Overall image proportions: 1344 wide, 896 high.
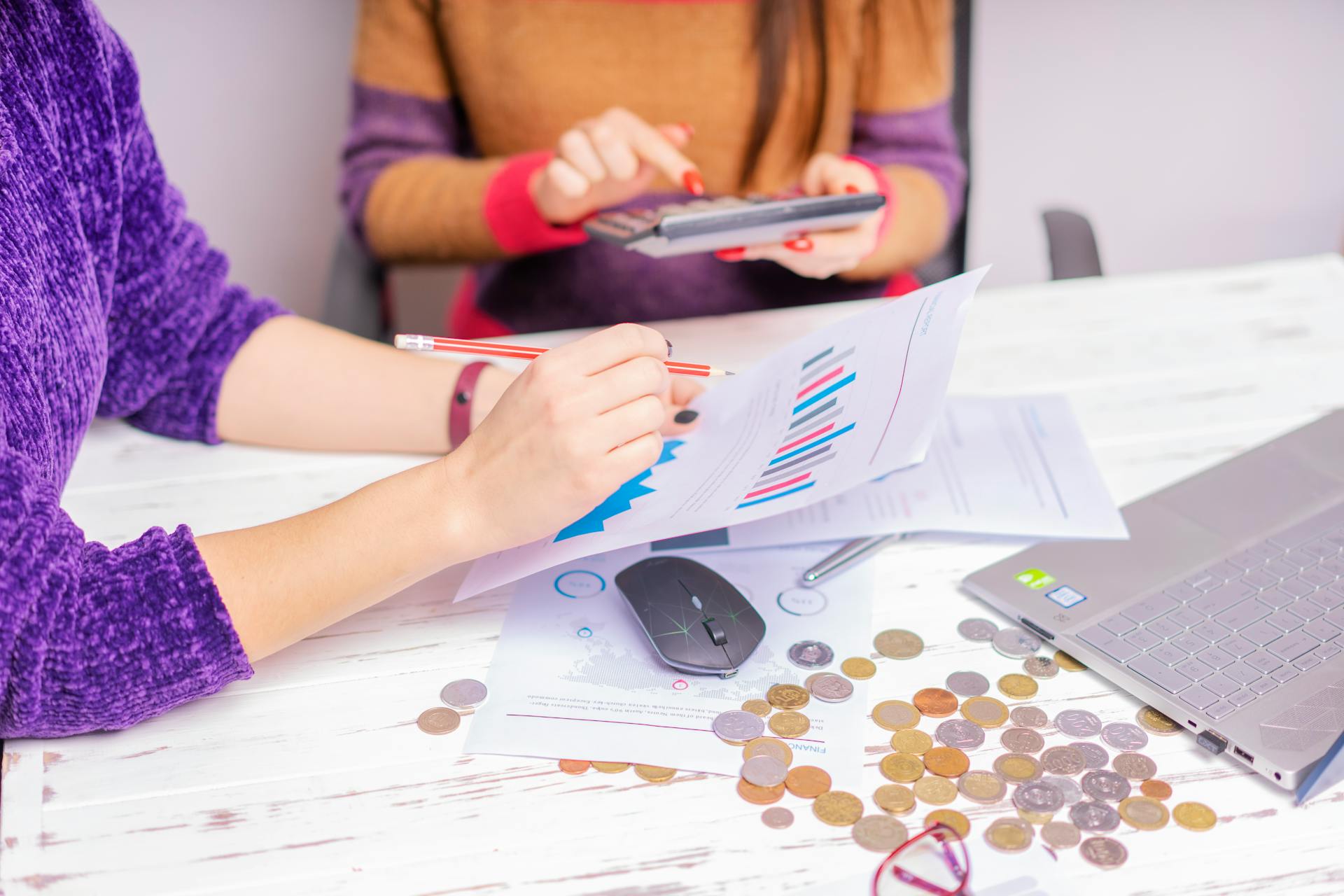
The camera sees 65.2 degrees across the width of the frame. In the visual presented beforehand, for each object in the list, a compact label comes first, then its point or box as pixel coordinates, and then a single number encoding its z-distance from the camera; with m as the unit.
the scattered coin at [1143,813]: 0.50
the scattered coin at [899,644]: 0.63
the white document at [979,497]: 0.73
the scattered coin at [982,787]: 0.52
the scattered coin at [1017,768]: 0.53
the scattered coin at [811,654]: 0.62
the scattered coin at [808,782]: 0.53
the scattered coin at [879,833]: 0.50
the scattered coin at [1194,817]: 0.50
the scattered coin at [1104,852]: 0.48
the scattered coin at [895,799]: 0.52
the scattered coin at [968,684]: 0.59
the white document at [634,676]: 0.56
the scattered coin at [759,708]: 0.58
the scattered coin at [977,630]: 0.64
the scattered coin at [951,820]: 0.50
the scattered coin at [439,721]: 0.58
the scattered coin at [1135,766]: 0.53
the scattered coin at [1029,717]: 0.57
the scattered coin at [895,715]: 0.57
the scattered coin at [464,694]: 0.60
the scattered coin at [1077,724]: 0.56
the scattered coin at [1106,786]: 0.52
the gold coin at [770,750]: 0.55
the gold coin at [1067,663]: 0.61
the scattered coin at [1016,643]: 0.62
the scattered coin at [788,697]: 0.59
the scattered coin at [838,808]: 0.51
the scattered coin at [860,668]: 0.61
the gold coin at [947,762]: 0.54
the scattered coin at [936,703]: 0.58
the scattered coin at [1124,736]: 0.55
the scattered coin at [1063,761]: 0.54
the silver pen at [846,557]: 0.70
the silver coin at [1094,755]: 0.54
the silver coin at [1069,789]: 0.52
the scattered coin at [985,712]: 0.57
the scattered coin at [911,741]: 0.56
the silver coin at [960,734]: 0.56
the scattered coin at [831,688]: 0.59
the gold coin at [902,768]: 0.54
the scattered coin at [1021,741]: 0.55
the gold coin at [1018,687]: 0.59
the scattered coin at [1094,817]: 0.50
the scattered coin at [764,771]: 0.53
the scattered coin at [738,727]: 0.56
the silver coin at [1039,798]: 0.51
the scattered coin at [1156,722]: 0.56
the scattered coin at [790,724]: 0.57
